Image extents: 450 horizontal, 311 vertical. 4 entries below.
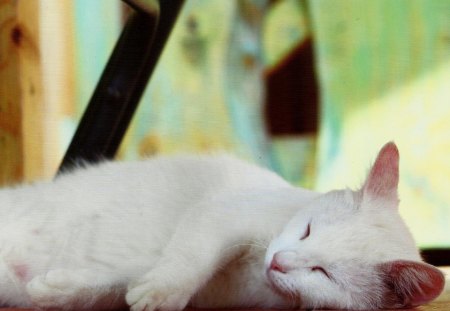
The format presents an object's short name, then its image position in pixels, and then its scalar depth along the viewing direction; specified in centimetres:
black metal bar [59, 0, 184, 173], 108
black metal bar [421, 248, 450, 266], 127
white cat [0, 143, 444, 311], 91
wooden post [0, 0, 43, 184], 115
